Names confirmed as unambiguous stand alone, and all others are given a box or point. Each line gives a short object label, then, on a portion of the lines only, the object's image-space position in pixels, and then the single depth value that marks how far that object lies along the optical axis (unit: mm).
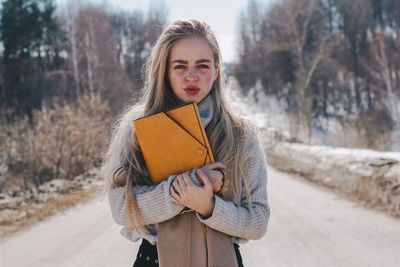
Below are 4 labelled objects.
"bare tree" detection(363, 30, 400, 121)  30480
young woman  1485
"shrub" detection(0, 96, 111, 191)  12953
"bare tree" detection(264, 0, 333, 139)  37222
